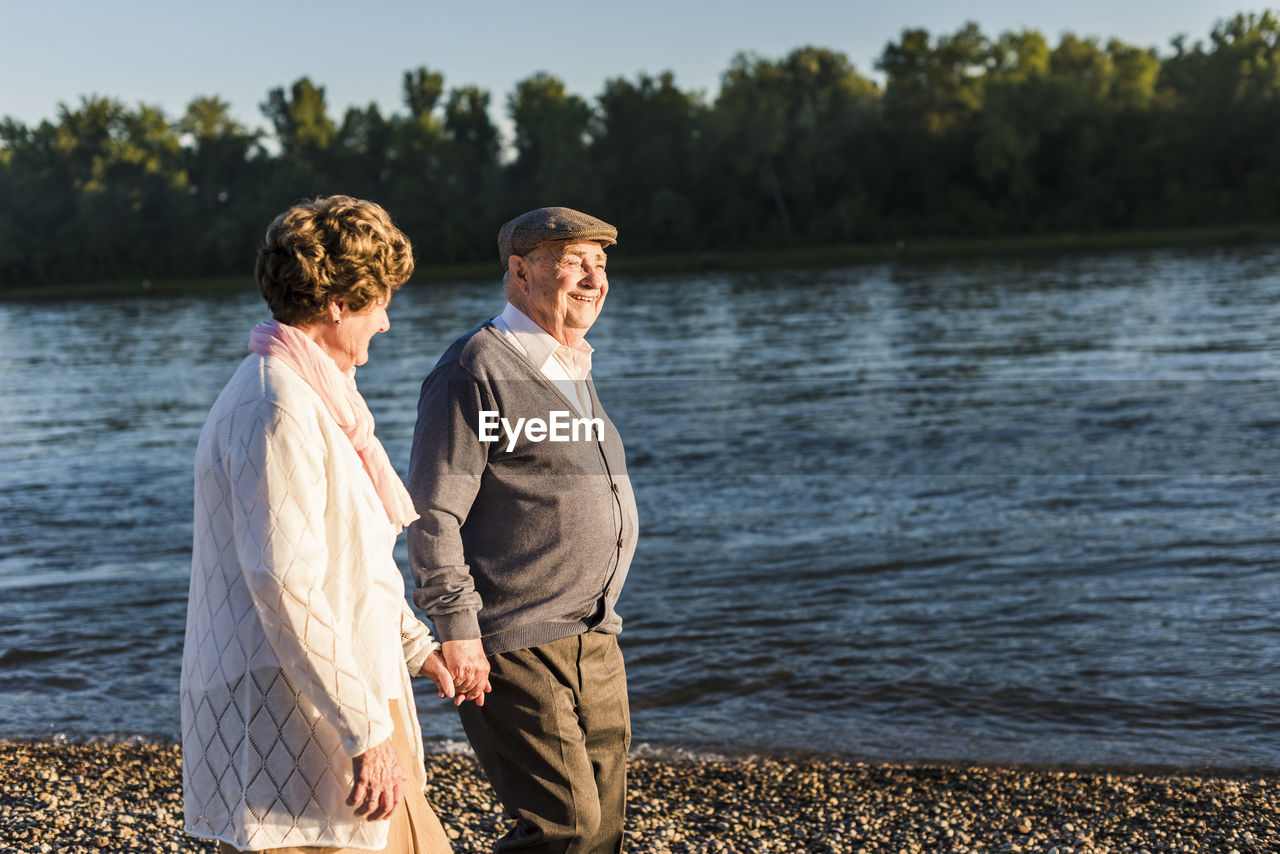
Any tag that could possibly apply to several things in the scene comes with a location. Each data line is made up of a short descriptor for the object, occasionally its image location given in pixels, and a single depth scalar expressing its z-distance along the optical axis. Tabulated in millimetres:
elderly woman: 2510
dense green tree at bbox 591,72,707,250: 90688
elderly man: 3219
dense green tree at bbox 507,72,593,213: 96062
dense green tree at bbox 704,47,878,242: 89000
